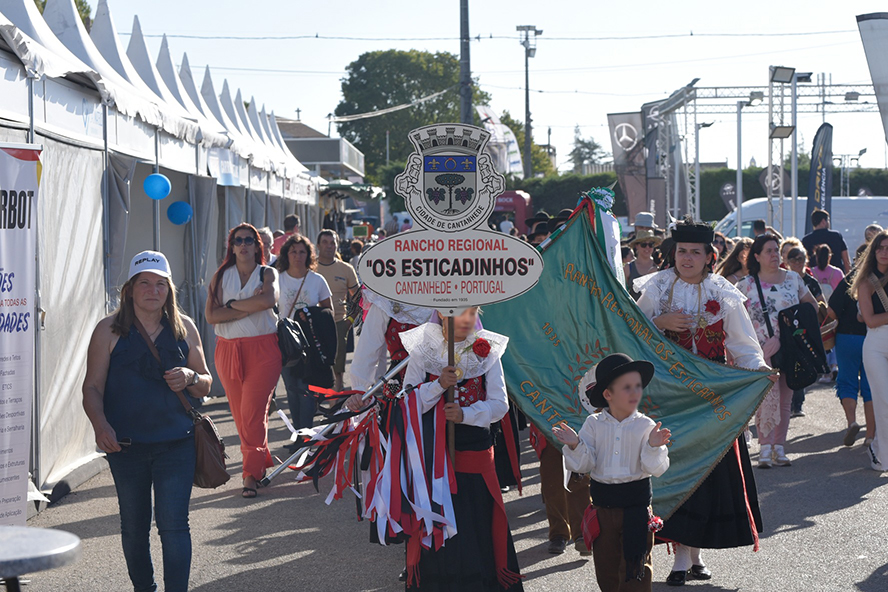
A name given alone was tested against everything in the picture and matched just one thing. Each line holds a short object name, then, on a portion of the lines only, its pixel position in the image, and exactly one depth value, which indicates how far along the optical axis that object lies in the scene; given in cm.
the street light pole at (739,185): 2430
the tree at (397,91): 7506
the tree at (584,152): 14388
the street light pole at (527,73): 5197
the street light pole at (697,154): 3054
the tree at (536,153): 8931
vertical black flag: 2086
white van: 2738
